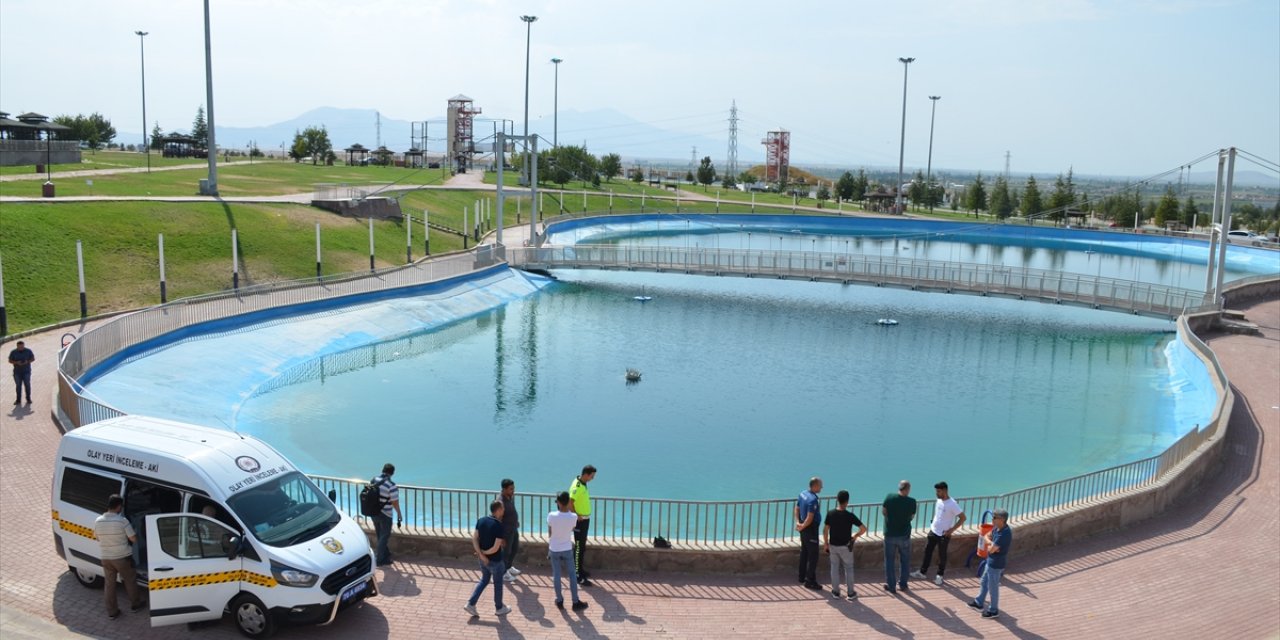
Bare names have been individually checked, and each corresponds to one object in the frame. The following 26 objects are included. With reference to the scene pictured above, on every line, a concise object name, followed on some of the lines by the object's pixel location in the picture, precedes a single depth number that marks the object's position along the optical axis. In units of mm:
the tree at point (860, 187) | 133375
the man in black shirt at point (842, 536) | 14086
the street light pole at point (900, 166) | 111250
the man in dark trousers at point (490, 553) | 12930
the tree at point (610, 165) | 130875
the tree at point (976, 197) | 126612
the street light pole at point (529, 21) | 80625
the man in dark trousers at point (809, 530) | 14328
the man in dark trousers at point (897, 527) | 14484
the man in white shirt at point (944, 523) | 15000
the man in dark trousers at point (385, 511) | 14484
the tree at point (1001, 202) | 121500
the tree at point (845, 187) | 131875
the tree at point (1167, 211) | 108688
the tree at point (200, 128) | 131462
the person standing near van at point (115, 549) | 12352
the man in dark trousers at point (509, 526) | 13672
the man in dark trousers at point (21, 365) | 23297
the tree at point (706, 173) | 146000
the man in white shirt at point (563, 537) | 13398
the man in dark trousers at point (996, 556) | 13578
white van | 12078
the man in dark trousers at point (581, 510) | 14328
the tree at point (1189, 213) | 108875
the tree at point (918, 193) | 129875
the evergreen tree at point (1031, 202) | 118375
